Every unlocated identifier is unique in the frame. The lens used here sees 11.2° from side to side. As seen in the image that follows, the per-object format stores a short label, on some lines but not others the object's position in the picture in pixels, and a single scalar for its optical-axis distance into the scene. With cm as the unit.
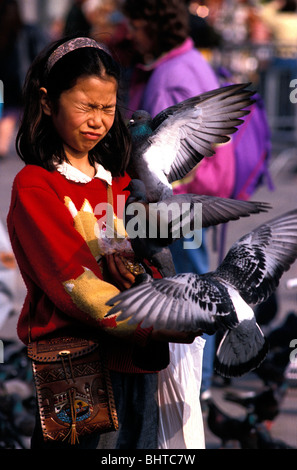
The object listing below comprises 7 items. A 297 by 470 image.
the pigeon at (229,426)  735
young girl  410
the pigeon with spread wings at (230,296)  375
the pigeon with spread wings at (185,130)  429
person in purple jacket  780
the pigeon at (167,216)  383
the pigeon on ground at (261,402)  768
